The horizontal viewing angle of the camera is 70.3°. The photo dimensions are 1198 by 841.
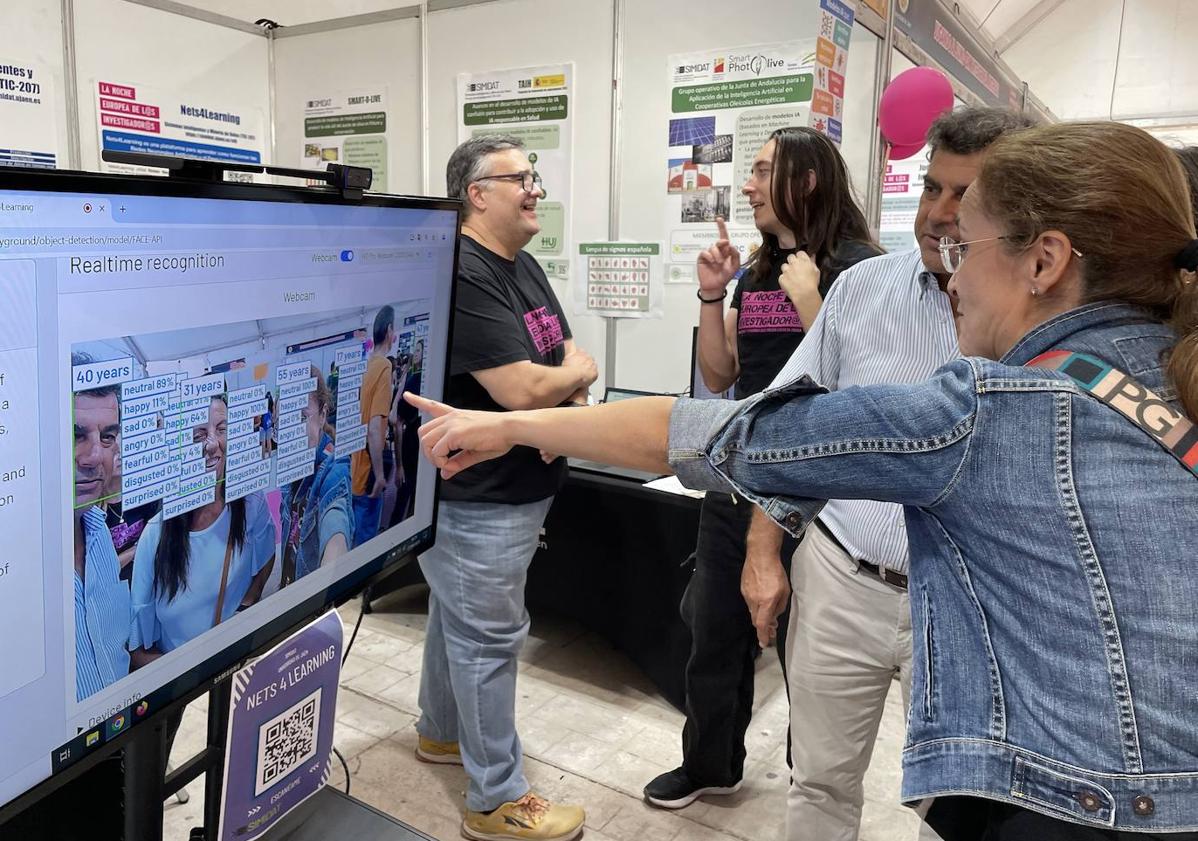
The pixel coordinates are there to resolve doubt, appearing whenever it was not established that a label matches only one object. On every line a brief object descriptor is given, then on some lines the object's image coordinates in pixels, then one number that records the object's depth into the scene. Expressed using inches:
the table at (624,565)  101.3
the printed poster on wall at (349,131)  149.1
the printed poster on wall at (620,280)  126.0
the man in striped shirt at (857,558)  57.0
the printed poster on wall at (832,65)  97.2
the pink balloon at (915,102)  108.4
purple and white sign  36.4
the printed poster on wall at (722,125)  110.1
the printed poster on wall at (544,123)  129.8
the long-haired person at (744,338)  79.4
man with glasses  71.3
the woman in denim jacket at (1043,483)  29.6
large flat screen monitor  25.3
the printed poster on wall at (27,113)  116.6
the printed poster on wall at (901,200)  206.7
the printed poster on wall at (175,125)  131.4
